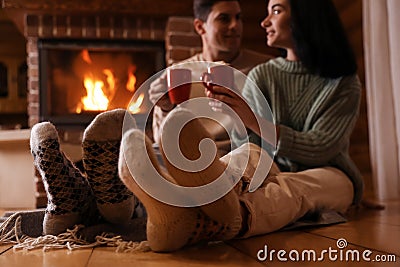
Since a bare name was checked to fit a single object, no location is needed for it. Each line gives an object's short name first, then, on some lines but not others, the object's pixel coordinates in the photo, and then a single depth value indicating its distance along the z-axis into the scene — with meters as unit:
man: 1.88
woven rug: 1.06
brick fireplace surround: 2.64
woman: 0.92
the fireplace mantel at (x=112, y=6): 2.54
